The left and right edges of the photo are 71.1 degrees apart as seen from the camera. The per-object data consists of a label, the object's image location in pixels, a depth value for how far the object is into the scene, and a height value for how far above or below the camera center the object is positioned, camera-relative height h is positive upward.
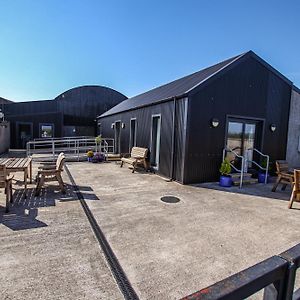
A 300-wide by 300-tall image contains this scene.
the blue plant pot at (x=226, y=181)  6.48 -1.36
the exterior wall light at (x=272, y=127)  7.94 +0.44
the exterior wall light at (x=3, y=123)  13.39 +0.28
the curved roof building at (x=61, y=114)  17.11 +1.41
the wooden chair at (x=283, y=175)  5.76 -1.00
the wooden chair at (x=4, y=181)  3.80 -0.97
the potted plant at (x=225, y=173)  6.45 -1.14
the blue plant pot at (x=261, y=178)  7.32 -1.38
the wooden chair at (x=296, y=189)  4.53 -1.08
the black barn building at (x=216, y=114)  6.51 +0.76
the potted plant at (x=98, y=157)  10.54 -1.32
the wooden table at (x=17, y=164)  4.76 -0.87
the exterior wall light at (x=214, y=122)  6.68 +0.45
